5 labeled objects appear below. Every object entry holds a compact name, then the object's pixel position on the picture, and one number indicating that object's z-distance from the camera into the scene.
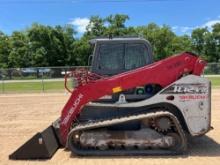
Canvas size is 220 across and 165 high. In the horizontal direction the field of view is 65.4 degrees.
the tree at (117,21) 27.90
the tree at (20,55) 27.07
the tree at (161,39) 26.80
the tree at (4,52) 28.62
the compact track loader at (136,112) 3.49
